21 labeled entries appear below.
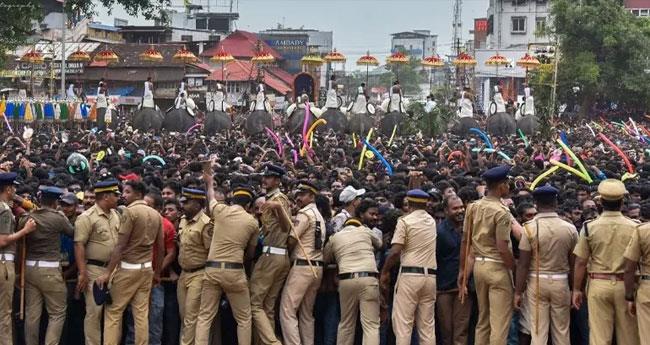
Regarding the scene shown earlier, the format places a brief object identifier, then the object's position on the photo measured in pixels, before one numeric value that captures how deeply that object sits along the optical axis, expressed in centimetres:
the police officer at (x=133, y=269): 1073
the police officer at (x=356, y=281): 1091
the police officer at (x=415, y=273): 1073
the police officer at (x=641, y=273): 962
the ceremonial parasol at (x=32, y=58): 4372
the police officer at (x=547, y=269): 1033
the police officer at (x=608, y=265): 991
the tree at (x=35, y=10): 1777
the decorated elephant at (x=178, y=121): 3688
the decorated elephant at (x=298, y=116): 3594
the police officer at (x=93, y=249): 1088
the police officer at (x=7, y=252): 1071
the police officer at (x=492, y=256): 1042
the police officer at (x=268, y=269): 1105
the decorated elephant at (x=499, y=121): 3822
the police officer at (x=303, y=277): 1107
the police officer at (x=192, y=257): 1100
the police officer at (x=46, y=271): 1088
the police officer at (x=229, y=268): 1083
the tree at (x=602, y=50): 5659
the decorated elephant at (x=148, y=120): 3684
